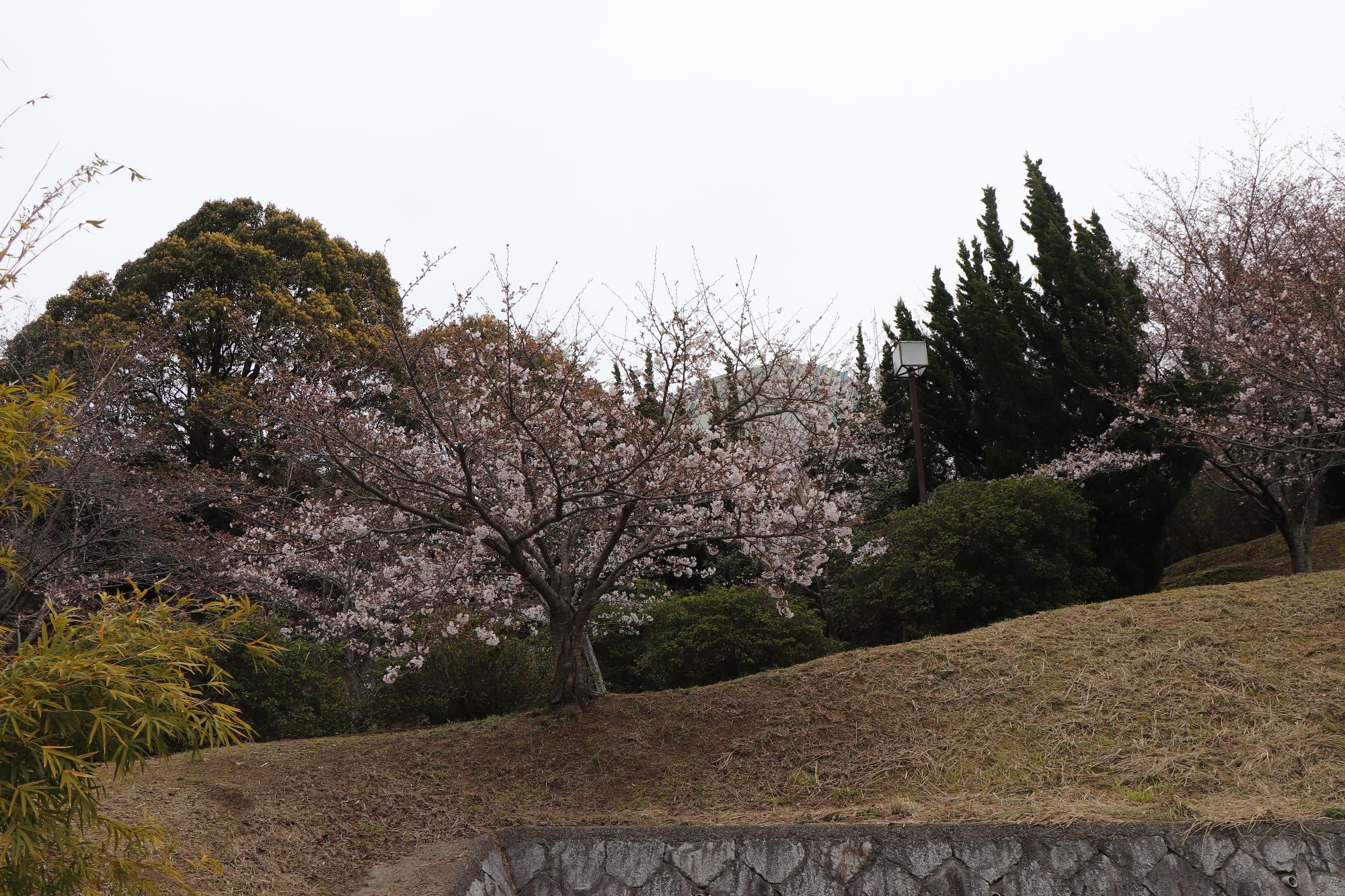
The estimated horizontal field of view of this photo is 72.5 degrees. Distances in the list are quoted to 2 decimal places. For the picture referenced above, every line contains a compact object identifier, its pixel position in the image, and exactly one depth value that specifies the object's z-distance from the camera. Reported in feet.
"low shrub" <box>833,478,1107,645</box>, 34.68
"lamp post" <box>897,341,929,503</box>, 40.52
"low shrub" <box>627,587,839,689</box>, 31.50
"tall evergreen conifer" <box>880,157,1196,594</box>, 41.83
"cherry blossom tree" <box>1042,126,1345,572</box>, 30.83
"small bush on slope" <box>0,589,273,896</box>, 10.49
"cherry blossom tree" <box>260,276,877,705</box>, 24.22
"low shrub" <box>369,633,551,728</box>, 29.96
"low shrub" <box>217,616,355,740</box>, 29.73
